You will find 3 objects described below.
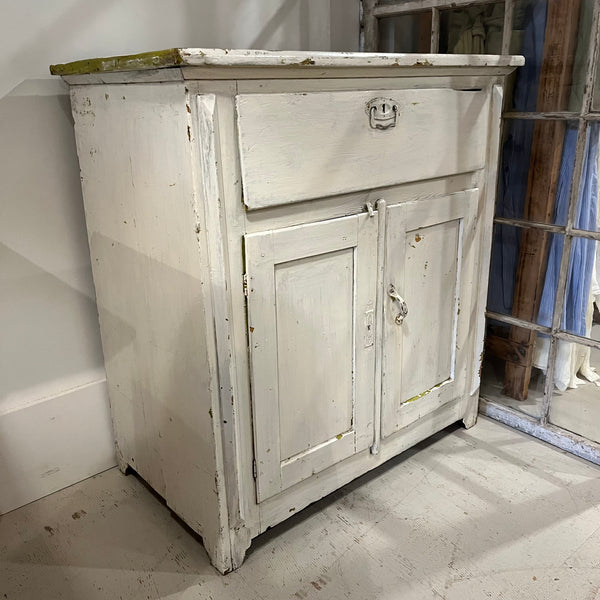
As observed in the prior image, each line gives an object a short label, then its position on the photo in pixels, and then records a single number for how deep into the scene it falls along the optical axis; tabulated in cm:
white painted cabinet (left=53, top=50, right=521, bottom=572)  103
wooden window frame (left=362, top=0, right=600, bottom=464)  146
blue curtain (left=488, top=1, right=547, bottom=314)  154
